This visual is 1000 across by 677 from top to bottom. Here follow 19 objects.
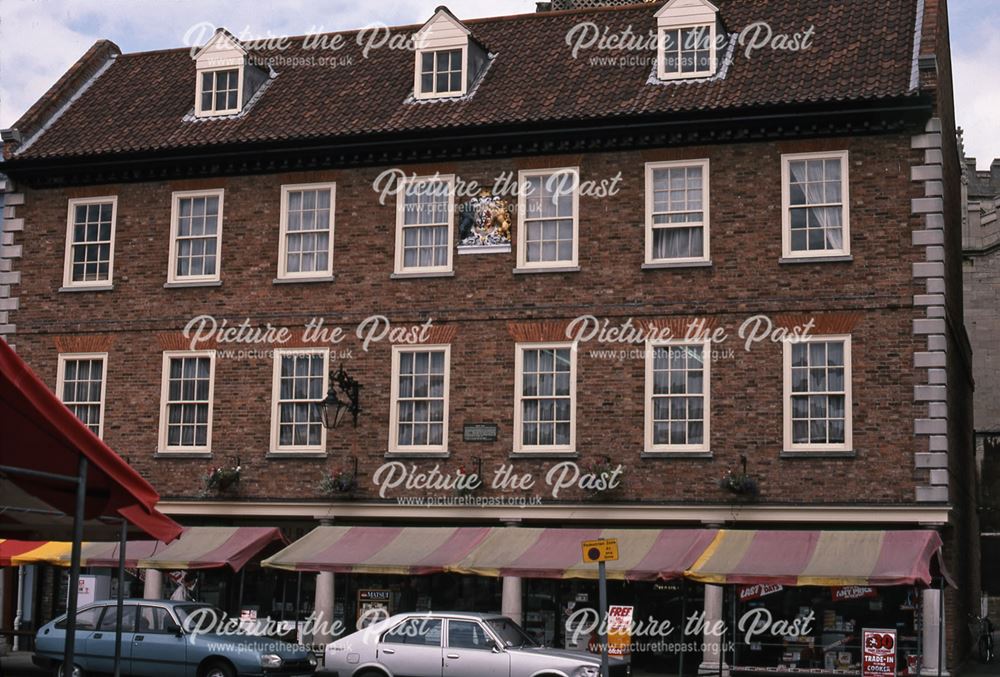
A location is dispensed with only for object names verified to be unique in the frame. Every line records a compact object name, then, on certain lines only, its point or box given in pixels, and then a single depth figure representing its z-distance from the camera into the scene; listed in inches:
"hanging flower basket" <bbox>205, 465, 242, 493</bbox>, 994.7
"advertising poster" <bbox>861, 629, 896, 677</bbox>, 814.5
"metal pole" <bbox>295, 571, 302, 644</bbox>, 984.3
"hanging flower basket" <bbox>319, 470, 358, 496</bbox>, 968.9
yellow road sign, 665.0
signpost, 664.6
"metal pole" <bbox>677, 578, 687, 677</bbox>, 913.5
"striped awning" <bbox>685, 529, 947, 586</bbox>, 786.8
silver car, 723.4
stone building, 1558.8
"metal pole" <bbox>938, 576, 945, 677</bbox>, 835.4
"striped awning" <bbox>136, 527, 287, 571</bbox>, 928.3
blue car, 784.3
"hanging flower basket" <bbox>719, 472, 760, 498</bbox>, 886.4
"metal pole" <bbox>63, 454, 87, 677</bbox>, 339.0
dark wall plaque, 953.5
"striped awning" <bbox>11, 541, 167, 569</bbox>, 938.7
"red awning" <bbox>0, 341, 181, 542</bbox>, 324.2
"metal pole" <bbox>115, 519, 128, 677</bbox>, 417.4
